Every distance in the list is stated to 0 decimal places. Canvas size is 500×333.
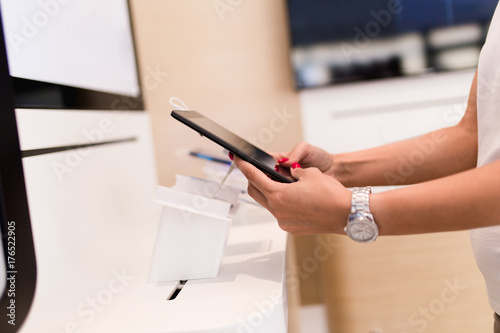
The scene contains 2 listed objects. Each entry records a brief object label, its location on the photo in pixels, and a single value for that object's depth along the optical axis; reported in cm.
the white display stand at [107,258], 65
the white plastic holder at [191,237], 78
